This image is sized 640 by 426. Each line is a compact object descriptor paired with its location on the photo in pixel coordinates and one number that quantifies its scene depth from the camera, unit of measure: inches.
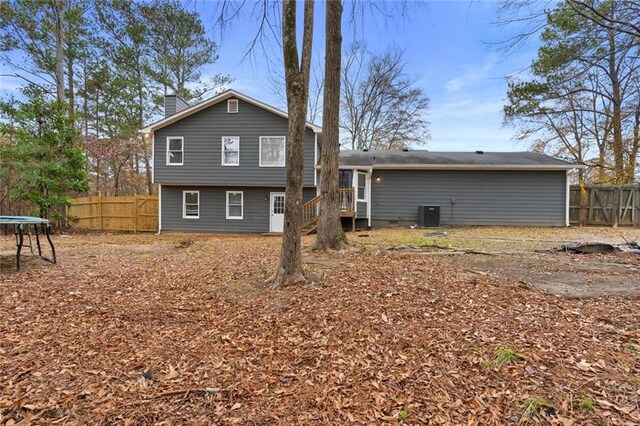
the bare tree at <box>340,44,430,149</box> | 934.4
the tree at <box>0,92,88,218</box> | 478.6
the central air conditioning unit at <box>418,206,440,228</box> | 592.7
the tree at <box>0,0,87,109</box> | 567.8
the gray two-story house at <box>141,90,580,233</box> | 570.3
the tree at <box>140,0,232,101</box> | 743.7
